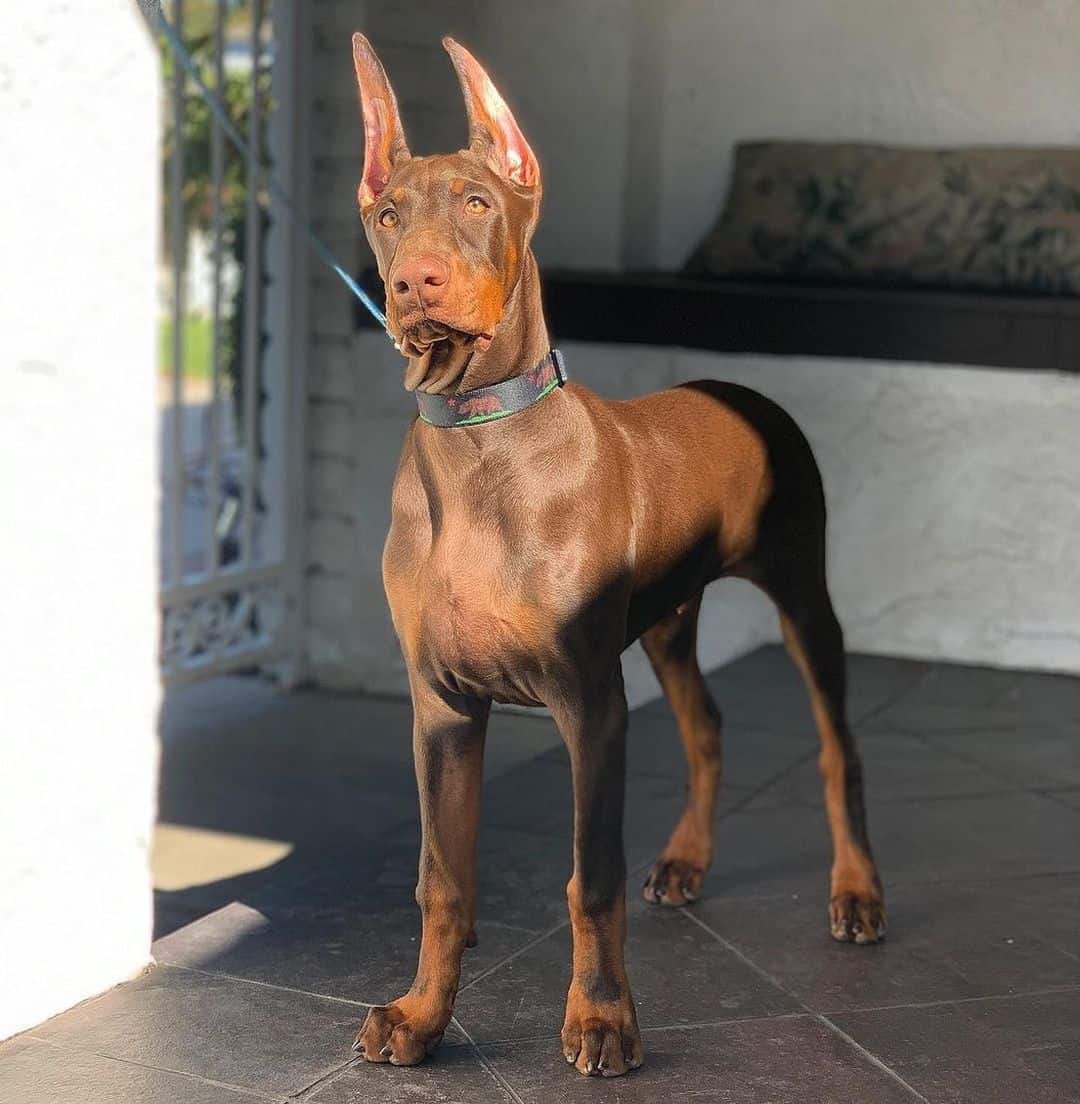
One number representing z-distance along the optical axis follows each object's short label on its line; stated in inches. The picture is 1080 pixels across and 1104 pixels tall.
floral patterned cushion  235.6
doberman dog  90.4
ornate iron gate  236.1
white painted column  103.7
